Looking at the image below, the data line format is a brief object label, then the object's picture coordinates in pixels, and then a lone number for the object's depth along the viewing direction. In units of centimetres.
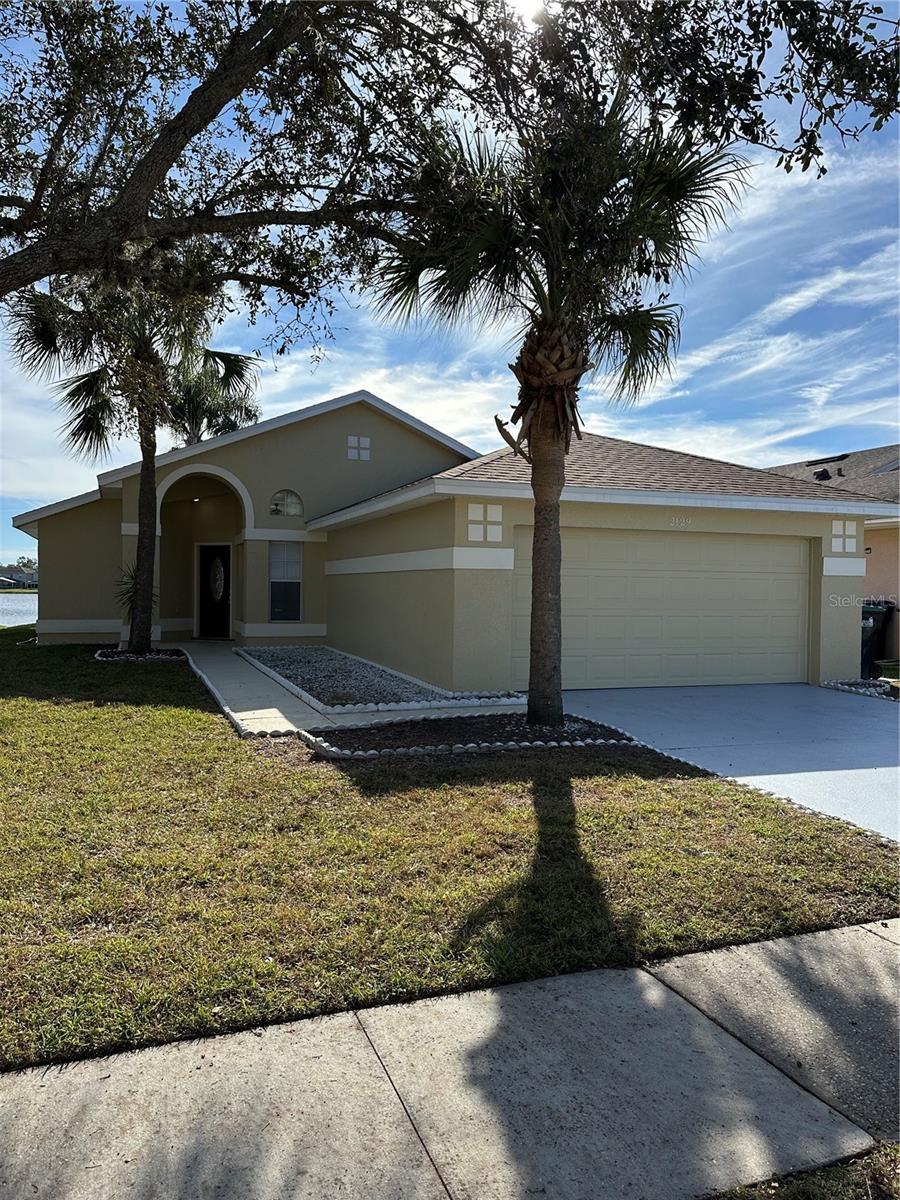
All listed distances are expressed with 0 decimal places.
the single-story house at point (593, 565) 1064
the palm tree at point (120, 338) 732
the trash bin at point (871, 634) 1387
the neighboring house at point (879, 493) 1772
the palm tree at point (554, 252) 664
